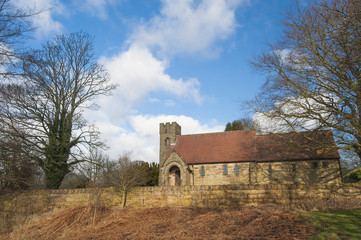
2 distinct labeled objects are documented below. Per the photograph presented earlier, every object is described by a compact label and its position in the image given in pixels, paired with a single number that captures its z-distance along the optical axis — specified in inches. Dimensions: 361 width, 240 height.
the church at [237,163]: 889.5
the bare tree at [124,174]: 433.1
